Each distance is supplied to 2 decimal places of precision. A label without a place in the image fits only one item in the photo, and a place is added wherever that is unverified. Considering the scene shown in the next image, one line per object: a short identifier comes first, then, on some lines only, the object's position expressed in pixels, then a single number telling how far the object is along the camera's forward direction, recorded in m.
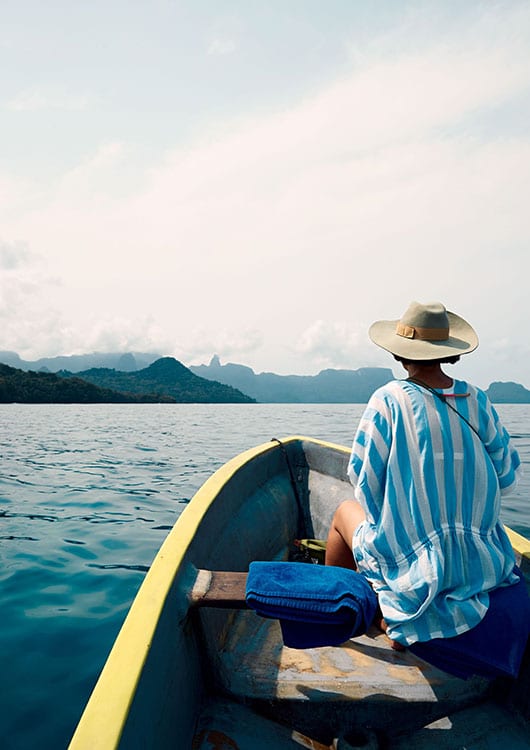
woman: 2.01
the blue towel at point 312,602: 1.95
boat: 1.68
